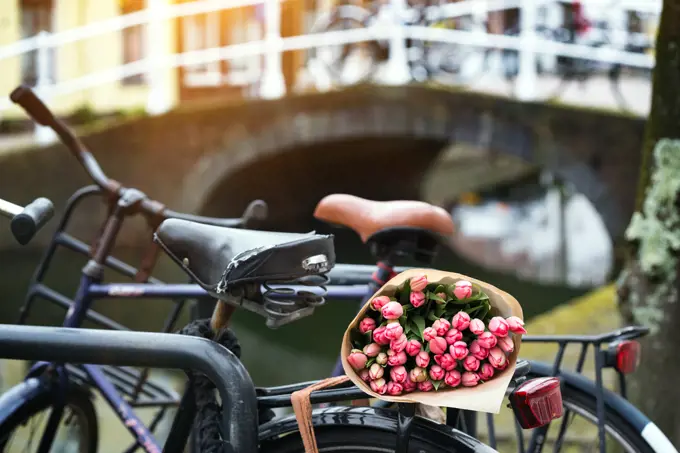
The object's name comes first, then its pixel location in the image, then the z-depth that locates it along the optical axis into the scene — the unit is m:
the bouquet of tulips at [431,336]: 1.38
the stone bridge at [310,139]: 8.25
